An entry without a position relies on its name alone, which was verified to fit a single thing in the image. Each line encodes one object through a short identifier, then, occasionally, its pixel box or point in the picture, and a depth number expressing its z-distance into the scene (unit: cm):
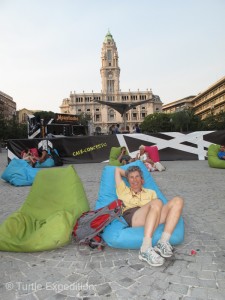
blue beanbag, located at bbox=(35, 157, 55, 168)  1348
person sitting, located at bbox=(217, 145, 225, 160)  1173
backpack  365
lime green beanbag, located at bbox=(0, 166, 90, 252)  356
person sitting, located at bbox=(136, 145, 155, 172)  1116
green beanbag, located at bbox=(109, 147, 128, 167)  1304
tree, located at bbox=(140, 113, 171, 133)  8131
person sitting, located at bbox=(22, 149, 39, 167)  1311
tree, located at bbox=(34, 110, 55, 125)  2216
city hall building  11325
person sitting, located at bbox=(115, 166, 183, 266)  324
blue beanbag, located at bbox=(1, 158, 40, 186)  889
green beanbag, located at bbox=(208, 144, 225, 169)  1152
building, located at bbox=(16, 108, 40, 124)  12172
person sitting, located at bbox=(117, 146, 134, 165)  1097
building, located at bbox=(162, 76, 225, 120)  7206
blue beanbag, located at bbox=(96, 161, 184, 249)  351
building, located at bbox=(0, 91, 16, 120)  9404
